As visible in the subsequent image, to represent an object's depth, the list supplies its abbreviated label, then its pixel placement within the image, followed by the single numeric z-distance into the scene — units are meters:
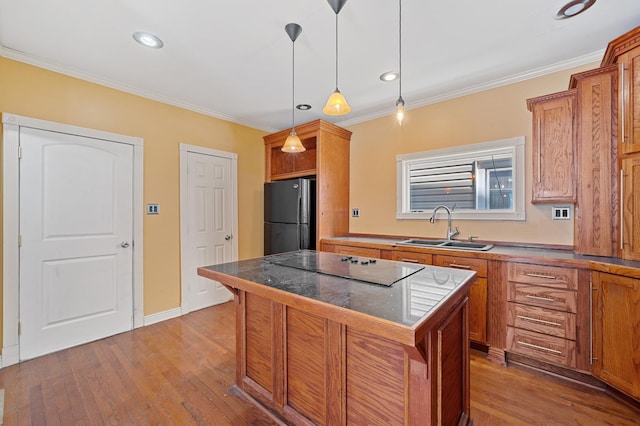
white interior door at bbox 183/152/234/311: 3.47
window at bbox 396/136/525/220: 2.75
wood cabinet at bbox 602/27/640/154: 1.81
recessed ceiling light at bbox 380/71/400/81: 2.68
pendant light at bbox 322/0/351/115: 1.70
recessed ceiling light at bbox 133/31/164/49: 2.08
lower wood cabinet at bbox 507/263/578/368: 2.00
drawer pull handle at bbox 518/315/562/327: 2.05
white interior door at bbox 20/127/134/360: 2.38
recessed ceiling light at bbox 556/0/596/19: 1.76
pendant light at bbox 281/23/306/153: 2.00
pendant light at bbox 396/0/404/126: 1.75
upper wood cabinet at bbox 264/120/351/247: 3.58
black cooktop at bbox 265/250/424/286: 1.52
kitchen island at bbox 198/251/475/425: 1.05
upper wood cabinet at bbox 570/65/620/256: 2.02
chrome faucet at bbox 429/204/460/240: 3.01
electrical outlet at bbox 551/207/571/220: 2.44
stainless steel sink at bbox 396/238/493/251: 2.75
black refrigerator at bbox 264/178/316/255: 3.62
